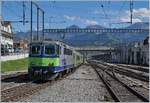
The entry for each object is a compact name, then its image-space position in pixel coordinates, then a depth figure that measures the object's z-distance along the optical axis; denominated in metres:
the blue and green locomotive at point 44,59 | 18.24
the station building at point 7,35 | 60.07
